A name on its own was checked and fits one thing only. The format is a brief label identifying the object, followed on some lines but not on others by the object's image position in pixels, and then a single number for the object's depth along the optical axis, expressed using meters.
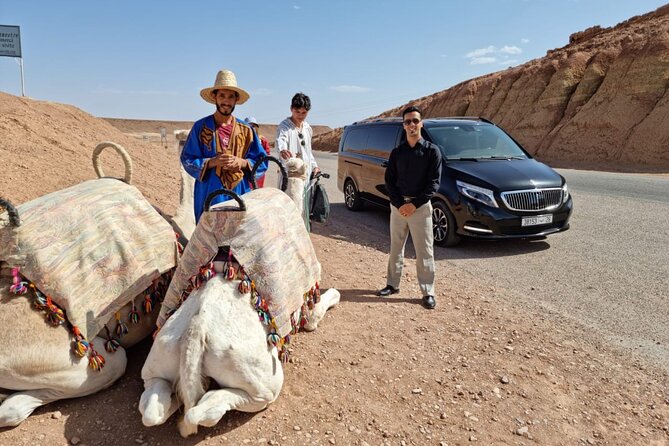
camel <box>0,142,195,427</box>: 2.46
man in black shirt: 4.36
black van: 6.23
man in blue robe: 3.71
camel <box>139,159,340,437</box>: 2.30
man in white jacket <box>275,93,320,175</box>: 5.34
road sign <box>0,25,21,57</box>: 18.61
